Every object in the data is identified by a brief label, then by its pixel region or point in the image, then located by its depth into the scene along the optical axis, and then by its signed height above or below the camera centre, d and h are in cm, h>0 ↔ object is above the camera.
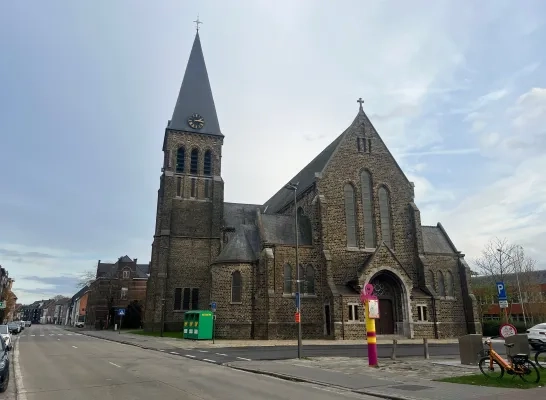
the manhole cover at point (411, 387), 1033 -159
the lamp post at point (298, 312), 1780 +38
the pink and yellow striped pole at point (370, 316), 1531 +17
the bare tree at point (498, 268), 4200 +564
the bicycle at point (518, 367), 1099 -114
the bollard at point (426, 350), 1750 -117
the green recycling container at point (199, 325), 3016 -36
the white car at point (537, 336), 2084 -67
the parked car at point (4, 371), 962 -118
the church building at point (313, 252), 3234 +565
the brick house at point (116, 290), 6749 +482
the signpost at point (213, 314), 2845 +43
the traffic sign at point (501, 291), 1312 +94
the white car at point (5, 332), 2004 -67
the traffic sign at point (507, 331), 1260 -26
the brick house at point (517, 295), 5252 +349
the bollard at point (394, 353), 1742 -128
